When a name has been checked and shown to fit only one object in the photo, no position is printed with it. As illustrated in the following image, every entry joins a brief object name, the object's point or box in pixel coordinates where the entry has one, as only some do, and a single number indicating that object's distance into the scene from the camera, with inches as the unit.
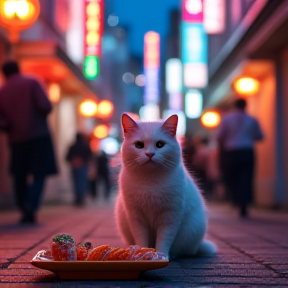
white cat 150.9
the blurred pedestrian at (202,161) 689.6
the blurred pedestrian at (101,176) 852.6
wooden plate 122.3
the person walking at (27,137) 307.9
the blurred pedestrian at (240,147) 396.8
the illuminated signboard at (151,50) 2027.3
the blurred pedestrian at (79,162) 604.4
